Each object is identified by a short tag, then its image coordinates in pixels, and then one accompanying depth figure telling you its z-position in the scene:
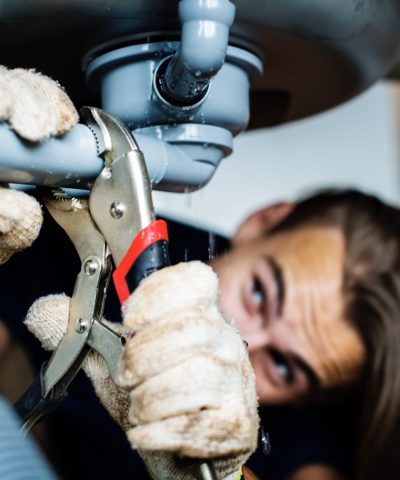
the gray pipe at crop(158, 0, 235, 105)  0.29
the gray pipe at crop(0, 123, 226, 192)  0.27
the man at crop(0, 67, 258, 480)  0.24
